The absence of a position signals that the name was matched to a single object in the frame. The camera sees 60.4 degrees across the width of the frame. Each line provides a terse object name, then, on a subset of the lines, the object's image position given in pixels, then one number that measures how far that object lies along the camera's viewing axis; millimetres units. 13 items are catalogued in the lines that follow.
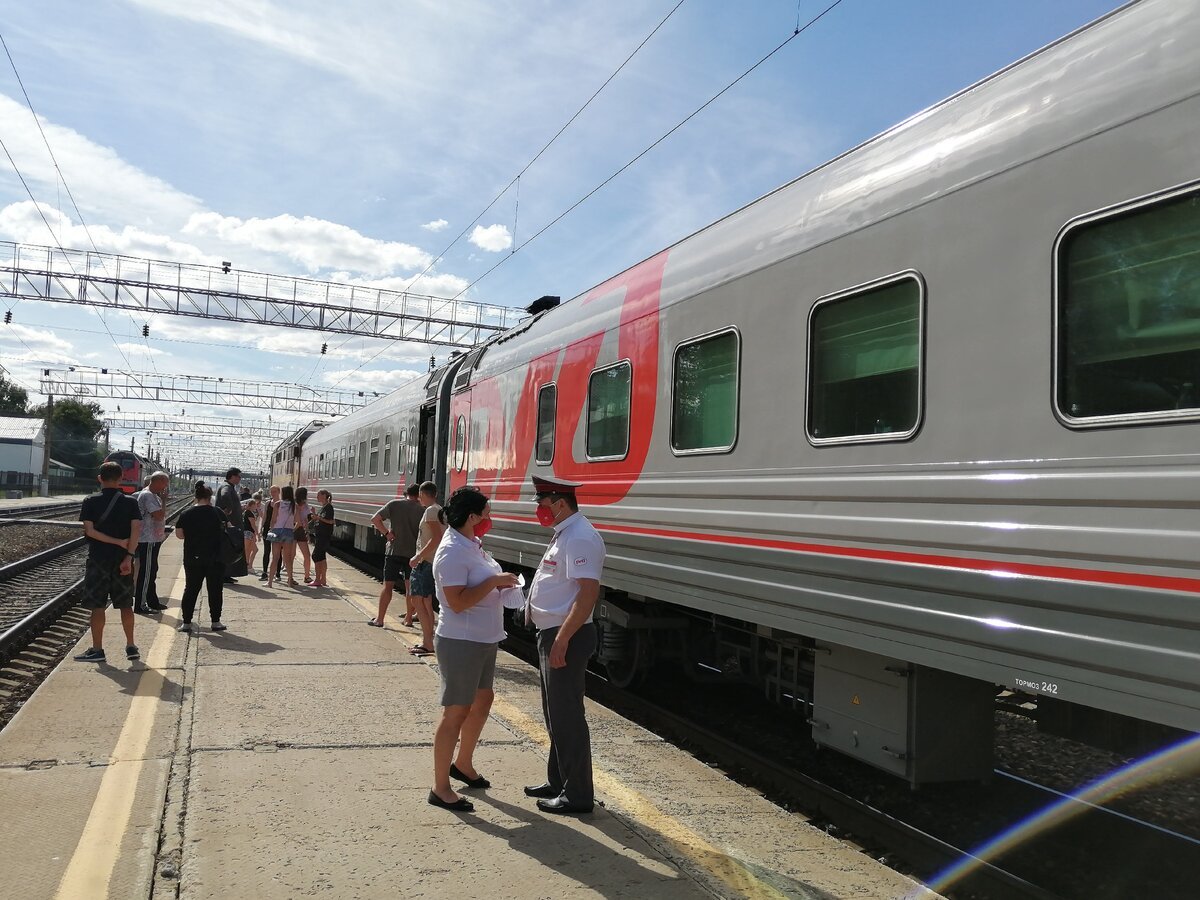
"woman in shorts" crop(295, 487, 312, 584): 14859
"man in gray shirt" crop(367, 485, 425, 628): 10695
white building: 81062
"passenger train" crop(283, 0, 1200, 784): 3307
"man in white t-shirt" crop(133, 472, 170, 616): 10914
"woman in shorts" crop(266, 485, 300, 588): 14289
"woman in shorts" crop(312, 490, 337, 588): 14305
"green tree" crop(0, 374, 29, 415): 107625
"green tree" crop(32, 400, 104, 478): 92544
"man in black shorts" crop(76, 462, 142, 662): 8188
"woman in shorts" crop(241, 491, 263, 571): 16656
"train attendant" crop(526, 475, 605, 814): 4605
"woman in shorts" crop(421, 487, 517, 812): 4699
